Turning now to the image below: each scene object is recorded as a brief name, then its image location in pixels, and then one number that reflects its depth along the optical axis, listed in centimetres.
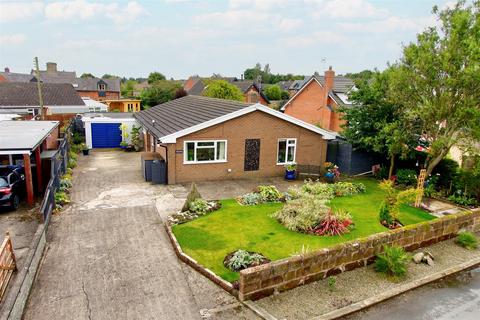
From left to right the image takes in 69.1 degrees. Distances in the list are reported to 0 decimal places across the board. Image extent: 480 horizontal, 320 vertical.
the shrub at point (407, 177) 1798
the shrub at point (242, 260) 934
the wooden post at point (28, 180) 1327
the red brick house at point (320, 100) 3231
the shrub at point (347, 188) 1639
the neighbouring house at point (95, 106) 4325
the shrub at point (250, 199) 1472
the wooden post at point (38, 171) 1556
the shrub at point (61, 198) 1375
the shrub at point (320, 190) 1553
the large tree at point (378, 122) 1719
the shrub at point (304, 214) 1188
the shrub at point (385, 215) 1249
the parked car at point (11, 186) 1271
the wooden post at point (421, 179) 1606
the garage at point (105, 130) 2705
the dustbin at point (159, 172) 1700
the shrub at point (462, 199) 1539
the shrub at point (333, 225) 1170
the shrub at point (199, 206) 1327
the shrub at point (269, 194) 1511
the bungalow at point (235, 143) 1730
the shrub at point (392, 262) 957
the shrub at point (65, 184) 1544
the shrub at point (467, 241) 1170
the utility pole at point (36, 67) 2769
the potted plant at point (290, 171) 1886
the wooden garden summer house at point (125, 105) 5653
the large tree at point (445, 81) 1412
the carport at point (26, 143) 1311
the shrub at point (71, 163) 2032
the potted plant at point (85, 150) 2480
